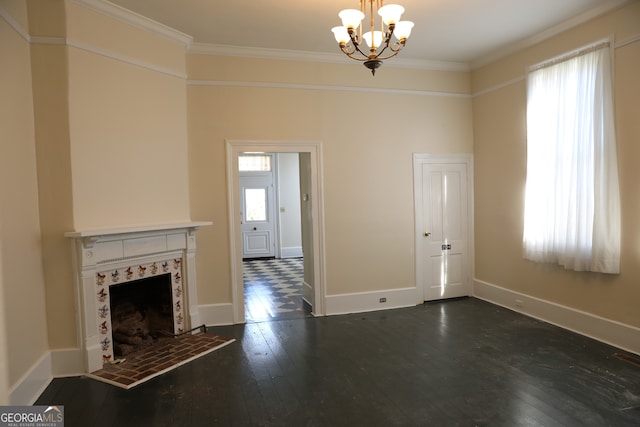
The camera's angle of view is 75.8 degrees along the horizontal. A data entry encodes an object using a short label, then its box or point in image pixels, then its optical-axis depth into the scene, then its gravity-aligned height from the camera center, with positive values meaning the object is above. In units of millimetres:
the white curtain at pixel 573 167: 4039 +282
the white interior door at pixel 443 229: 5820 -459
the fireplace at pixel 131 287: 3686 -843
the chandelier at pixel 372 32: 2885 +1249
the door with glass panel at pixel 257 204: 10266 -35
